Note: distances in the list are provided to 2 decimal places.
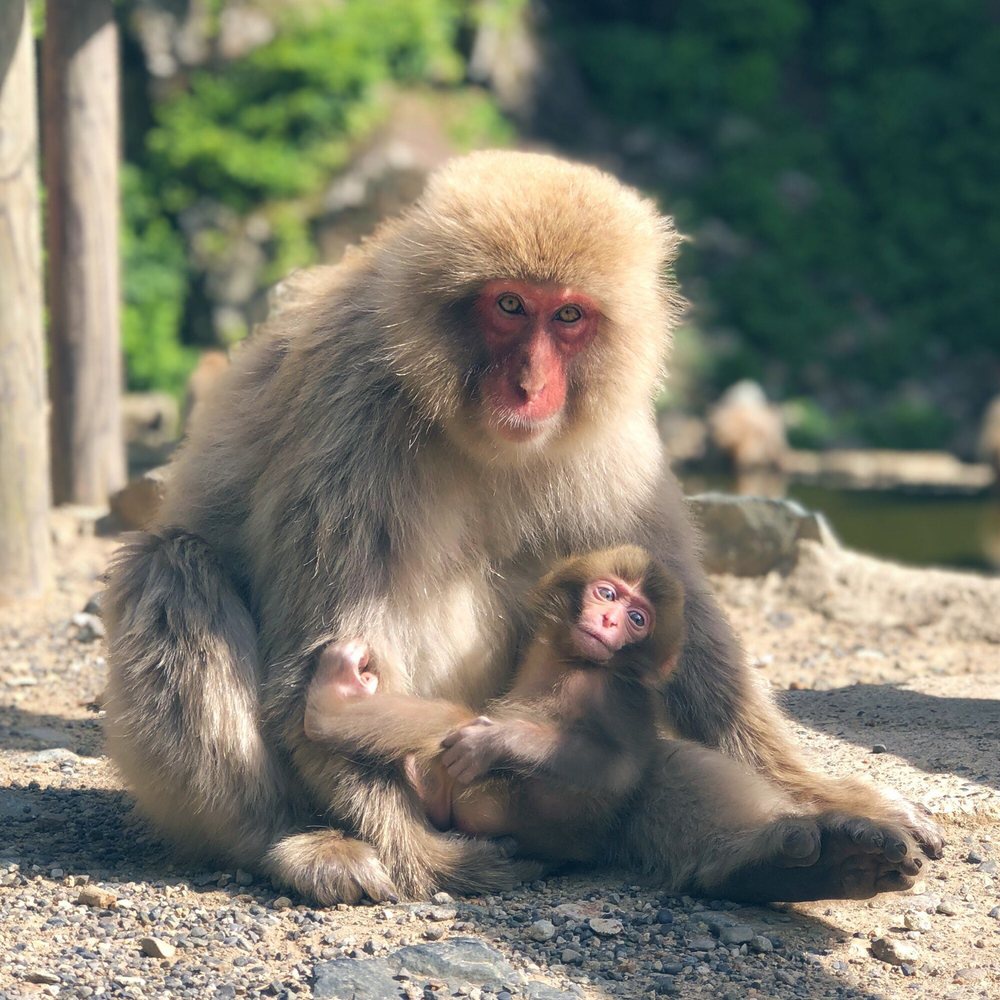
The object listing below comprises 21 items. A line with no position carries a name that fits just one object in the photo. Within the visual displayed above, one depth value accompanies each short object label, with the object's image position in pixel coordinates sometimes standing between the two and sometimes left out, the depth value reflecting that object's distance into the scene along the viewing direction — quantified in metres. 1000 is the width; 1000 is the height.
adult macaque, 3.47
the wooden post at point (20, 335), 5.87
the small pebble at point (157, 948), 3.10
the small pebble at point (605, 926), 3.26
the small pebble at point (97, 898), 3.37
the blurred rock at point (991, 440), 14.63
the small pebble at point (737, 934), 3.25
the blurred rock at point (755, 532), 6.70
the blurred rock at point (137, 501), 6.70
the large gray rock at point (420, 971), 2.93
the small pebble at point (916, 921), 3.37
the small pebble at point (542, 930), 3.22
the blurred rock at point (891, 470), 14.63
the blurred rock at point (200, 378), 7.20
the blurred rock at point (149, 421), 12.01
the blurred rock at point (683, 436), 15.62
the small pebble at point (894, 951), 3.19
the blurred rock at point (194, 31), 15.12
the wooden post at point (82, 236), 7.35
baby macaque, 3.44
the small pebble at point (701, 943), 3.21
